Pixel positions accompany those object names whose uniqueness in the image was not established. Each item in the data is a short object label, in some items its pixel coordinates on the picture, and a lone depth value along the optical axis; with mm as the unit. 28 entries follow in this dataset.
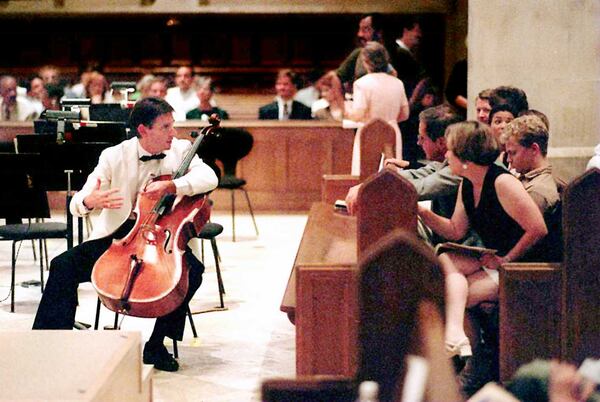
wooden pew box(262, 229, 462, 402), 3921
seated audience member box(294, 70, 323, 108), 26402
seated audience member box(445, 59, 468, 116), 18719
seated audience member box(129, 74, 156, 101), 20828
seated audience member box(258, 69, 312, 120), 22092
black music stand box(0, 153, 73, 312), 12445
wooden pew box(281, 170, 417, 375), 7668
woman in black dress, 8352
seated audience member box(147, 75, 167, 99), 19141
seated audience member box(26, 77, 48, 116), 24214
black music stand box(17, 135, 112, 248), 12164
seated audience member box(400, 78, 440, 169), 18812
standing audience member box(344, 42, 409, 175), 16766
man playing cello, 10062
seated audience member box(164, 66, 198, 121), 21812
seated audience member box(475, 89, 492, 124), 12195
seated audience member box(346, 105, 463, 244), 9578
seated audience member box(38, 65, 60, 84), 24828
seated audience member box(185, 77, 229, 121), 20953
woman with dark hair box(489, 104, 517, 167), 11328
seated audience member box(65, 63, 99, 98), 24453
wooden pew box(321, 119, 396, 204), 12305
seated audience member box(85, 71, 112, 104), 22922
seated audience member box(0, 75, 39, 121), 23234
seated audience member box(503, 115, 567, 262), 8984
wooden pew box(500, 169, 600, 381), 7410
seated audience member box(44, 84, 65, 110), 23280
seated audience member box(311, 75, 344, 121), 21912
